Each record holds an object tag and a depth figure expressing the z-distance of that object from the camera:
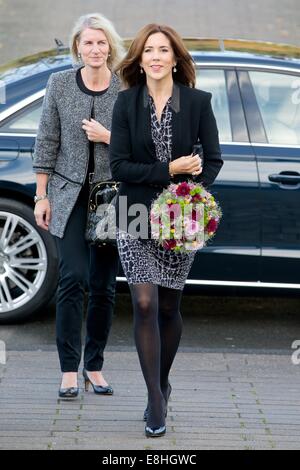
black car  12.04
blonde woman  9.66
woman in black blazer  8.75
